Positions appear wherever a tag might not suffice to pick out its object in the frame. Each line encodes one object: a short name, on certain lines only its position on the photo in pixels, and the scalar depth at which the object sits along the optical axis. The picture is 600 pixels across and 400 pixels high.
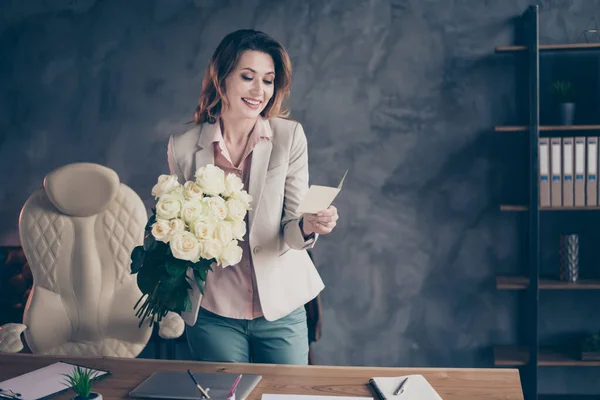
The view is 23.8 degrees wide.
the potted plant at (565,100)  6.18
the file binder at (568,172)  6.14
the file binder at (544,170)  6.15
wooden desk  4.66
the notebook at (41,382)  4.67
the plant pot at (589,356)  6.17
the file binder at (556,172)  6.14
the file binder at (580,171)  6.13
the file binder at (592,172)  6.13
